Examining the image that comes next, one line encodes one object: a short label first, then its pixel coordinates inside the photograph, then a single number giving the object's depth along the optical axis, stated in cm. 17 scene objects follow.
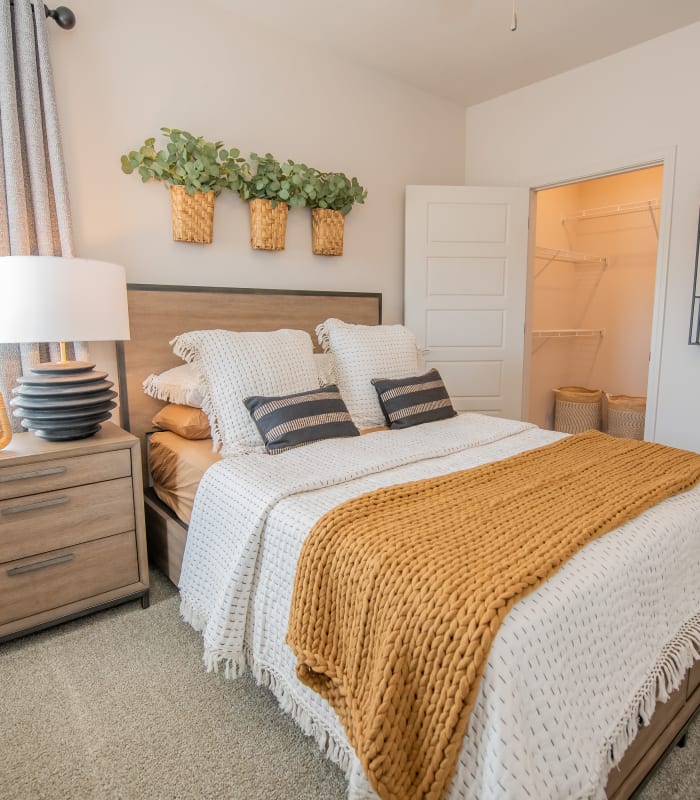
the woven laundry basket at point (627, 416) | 404
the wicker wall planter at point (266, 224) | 269
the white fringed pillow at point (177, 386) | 218
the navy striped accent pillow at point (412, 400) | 238
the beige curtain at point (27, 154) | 195
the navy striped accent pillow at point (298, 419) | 198
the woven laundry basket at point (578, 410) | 429
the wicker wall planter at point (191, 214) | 243
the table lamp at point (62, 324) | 169
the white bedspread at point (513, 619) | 91
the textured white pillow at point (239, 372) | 204
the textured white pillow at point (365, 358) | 246
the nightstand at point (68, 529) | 169
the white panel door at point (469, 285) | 342
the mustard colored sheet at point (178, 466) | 197
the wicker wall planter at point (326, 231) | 293
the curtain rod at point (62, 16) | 205
